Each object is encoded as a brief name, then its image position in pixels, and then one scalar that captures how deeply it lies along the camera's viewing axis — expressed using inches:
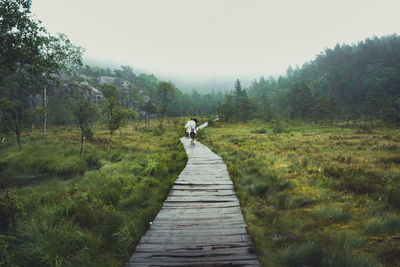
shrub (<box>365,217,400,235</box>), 122.4
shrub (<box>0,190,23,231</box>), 172.7
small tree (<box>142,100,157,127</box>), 2009.0
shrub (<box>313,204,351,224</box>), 144.0
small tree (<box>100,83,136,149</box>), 675.6
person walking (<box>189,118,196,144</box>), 607.9
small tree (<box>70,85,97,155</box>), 570.6
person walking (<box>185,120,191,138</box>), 728.2
